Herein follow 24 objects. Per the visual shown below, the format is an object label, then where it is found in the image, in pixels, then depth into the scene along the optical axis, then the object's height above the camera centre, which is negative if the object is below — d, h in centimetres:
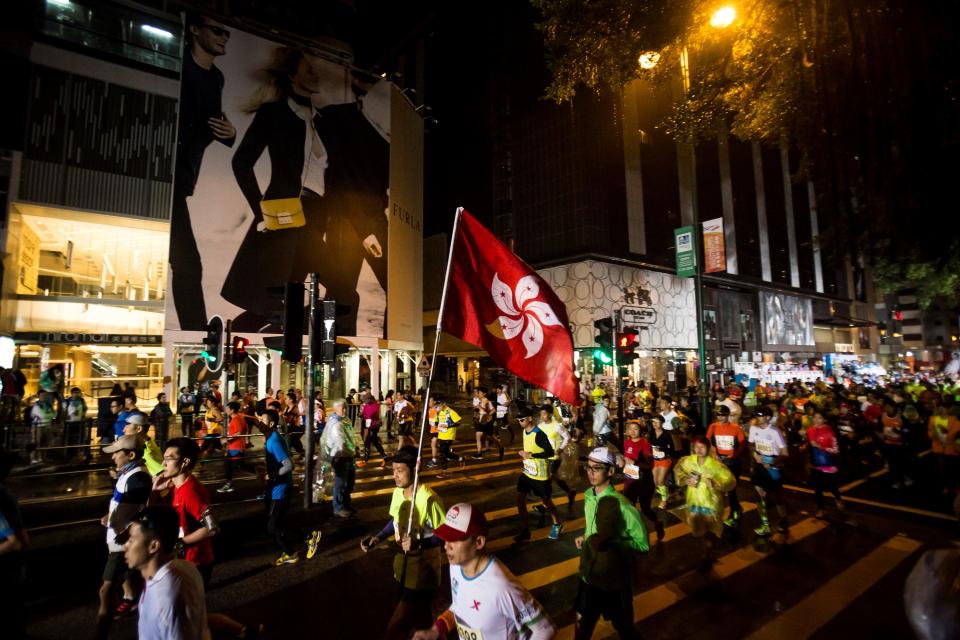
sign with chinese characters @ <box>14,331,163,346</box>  2111 +103
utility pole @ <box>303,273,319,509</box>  841 -99
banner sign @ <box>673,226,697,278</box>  1343 +310
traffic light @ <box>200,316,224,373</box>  1155 +38
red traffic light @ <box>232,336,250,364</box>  1307 +21
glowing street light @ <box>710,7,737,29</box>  596 +460
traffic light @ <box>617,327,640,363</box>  1070 +23
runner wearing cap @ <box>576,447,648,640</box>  357 -171
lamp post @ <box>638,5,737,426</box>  604 +459
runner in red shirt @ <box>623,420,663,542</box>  673 -178
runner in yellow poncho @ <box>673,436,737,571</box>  572 -180
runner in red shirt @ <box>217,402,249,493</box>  1003 -195
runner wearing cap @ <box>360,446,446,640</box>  361 -171
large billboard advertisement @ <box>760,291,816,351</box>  4188 +319
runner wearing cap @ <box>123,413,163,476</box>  631 -140
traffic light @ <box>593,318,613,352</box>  1103 +51
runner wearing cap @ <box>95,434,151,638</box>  426 -153
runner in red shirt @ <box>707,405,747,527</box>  762 -153
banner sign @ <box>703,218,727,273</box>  1364 +361
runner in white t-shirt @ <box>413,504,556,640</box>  239 -134
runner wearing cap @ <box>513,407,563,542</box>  689 -186
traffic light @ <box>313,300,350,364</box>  914 +52
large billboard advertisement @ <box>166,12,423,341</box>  2217 +972
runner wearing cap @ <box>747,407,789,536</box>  688 -185
